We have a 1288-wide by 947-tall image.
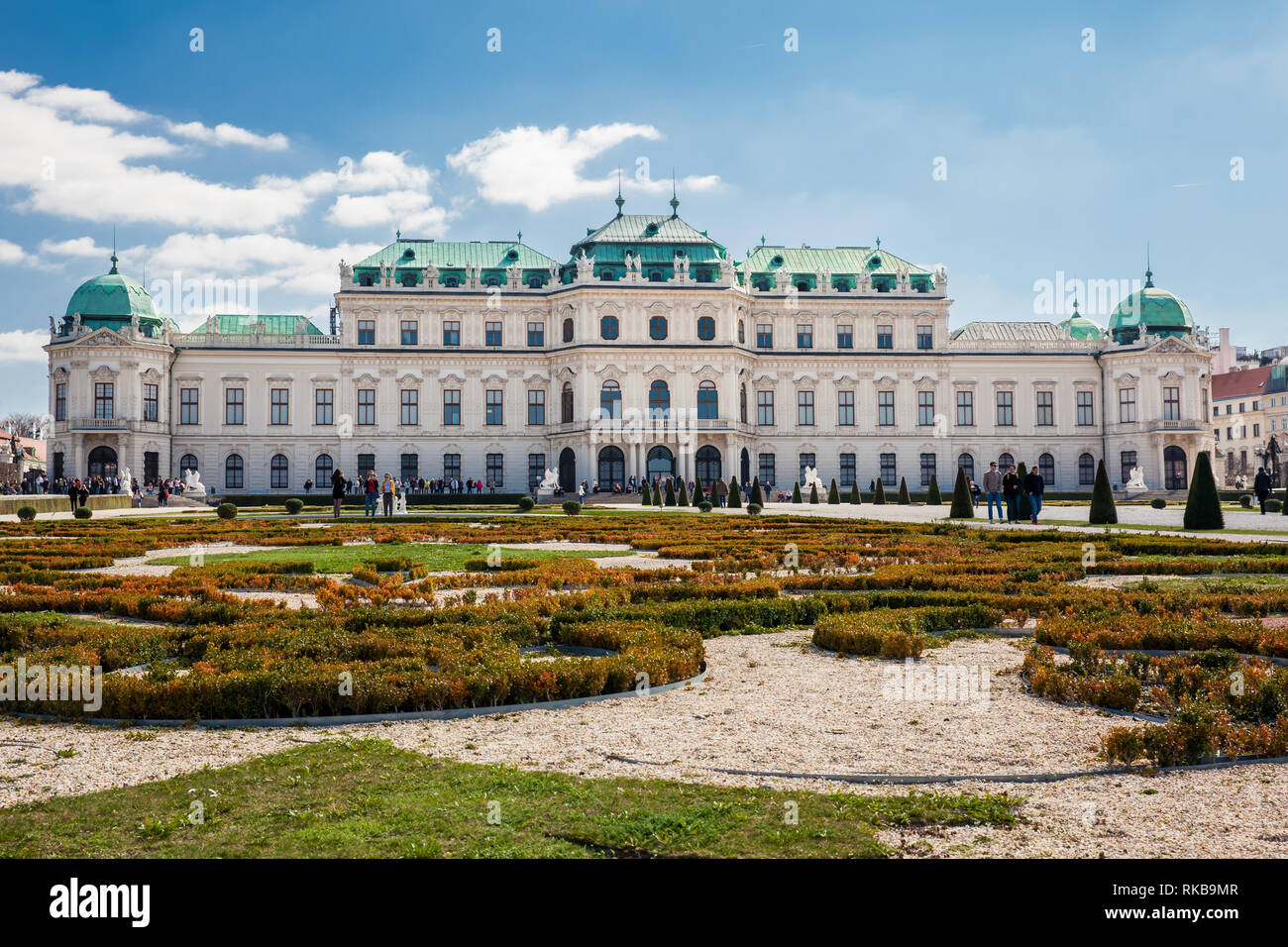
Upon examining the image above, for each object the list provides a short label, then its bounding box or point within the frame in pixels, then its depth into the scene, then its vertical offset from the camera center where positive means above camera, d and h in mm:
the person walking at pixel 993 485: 28578 -491
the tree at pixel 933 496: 46312 -1250
